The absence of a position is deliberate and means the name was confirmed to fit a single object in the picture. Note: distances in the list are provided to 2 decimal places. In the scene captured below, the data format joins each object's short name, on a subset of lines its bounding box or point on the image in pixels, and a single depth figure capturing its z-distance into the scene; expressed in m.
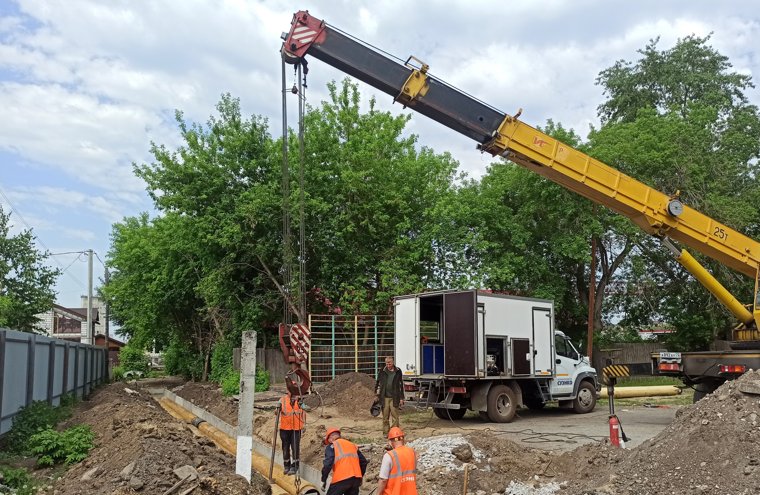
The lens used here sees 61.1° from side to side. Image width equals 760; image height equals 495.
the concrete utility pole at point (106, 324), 47.83
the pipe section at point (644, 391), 22.29
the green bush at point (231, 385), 24.07
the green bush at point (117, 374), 46.84
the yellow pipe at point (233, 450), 10.35
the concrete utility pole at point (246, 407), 9.38
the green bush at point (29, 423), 11.77
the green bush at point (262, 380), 24.17
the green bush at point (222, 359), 28.59
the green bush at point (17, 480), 8.88
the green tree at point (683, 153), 24.84
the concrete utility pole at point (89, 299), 37.19
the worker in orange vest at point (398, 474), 6.05
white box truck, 15.61
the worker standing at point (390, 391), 14.13
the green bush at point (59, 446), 11.11
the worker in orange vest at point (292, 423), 10.63
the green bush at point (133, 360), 53.41
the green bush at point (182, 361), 35.41
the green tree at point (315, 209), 25.84
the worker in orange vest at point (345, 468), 7.08
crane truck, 12.42
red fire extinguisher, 10.29
